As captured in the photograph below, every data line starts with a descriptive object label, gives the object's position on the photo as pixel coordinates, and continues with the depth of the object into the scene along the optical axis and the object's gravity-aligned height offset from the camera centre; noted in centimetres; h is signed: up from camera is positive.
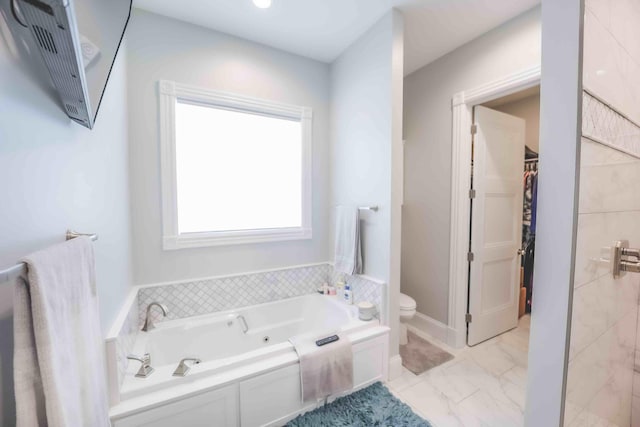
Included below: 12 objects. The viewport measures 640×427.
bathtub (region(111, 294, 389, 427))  124 -104
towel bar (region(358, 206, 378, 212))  200 -5
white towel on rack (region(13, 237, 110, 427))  47 -31
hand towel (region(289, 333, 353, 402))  153 -107
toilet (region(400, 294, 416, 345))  224 -101
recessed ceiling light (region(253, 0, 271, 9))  172 +143
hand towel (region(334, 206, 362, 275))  211 -35
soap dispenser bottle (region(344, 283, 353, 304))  221 -85
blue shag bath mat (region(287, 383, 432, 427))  149 -136
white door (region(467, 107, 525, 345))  228 -21
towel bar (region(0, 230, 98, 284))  41 -13
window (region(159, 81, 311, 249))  194 +31
